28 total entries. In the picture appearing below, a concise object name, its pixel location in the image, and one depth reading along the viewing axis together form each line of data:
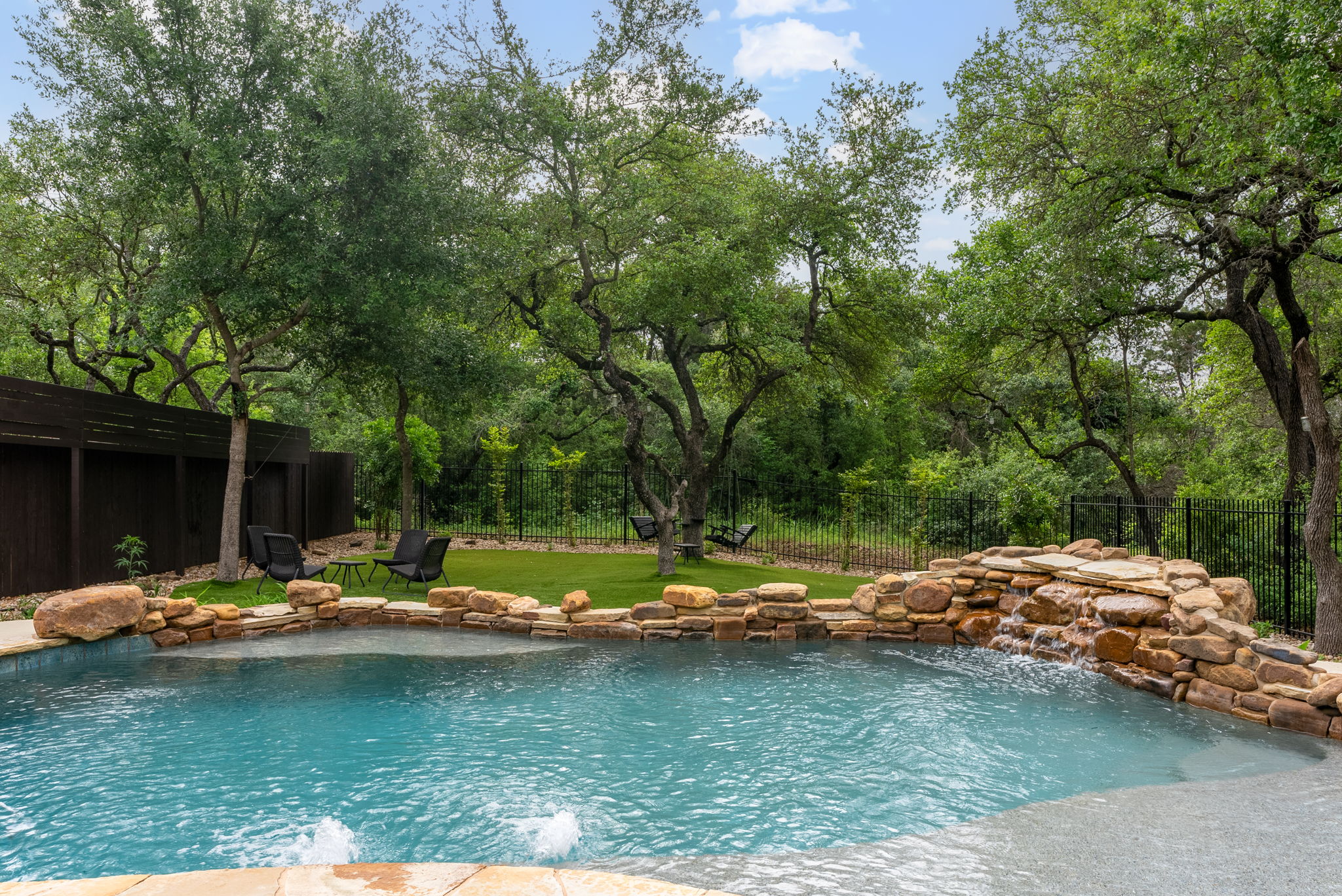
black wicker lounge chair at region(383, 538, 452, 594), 10.44
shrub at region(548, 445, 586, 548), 16.50
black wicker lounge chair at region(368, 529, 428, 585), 11.42
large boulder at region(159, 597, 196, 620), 8.12
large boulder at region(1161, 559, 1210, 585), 7.53
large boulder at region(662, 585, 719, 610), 8.73
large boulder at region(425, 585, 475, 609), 9.26
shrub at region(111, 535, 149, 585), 10.29
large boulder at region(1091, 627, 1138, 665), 7.27
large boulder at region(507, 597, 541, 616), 9.02
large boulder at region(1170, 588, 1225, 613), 6.74
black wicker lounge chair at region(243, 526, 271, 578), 10.64
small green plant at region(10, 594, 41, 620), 8.34
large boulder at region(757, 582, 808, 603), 8.79
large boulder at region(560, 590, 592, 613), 8.77
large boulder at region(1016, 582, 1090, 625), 8.12
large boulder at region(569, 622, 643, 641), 8.69
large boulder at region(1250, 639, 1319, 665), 6.00
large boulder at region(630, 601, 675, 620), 8.71
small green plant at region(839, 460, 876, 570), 14.23
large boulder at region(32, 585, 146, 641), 7.27
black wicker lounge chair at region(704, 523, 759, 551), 15.14
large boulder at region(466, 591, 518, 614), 9.12
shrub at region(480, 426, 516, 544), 17.42
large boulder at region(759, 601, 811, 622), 8.80
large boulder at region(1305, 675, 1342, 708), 5.59
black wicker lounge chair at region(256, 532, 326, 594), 10.31
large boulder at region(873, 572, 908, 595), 8.98
